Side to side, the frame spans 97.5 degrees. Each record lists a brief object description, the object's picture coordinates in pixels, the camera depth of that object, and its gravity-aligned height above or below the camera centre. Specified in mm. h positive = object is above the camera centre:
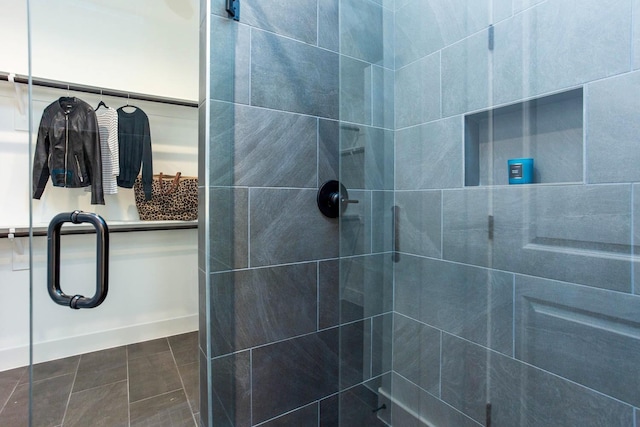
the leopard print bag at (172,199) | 1646 +79
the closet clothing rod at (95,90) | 1359 +656
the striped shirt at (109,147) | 1333 +314
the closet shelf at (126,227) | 1184 -78
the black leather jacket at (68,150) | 1240 +284
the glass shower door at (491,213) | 743 -9
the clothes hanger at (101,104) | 1422 +552
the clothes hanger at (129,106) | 1520 +581
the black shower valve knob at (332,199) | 1133 +51
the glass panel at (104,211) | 1238 +7
